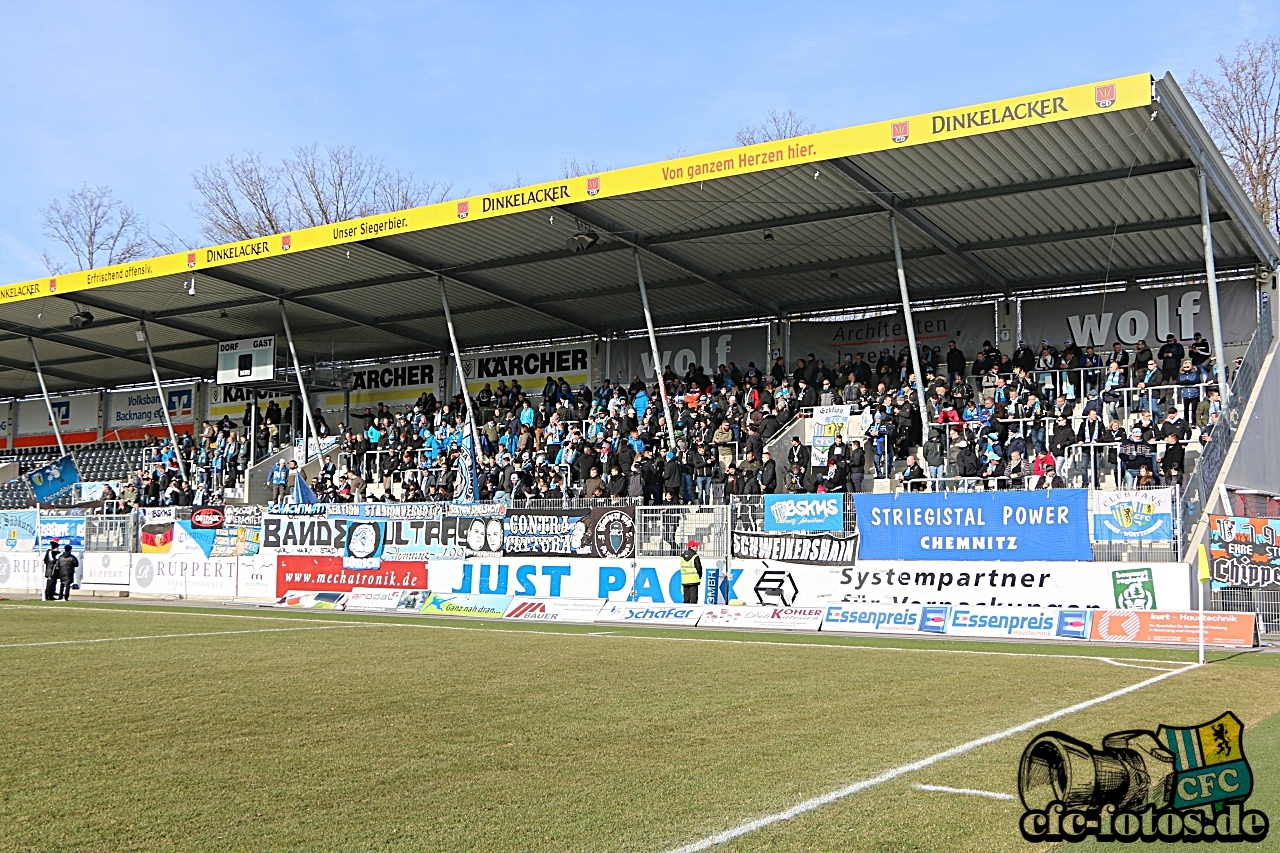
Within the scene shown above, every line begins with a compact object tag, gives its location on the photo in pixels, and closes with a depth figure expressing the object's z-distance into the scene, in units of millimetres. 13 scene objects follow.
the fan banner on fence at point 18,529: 32812
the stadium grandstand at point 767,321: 22547
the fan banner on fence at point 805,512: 22578
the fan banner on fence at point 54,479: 46688
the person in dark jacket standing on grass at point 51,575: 29808
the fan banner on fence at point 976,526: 20453
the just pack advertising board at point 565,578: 23922
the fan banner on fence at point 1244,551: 18719
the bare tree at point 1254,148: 39125
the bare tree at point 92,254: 55531
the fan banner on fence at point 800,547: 22422
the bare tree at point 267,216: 54281
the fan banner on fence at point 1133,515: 19469
